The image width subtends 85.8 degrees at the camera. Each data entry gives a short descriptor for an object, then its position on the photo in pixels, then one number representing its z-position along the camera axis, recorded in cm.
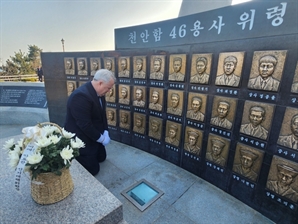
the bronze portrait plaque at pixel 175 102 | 286
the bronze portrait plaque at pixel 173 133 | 303
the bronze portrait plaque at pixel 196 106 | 257
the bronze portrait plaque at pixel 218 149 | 243
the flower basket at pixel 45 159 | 125
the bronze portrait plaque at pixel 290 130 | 176
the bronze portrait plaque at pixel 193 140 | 273
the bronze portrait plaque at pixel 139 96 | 340
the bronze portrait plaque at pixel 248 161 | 212
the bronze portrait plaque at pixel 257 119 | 195
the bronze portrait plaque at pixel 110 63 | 368
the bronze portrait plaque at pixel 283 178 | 184
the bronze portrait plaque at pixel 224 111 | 227
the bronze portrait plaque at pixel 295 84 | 171
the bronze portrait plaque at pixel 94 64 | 388
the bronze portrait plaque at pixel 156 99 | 316
